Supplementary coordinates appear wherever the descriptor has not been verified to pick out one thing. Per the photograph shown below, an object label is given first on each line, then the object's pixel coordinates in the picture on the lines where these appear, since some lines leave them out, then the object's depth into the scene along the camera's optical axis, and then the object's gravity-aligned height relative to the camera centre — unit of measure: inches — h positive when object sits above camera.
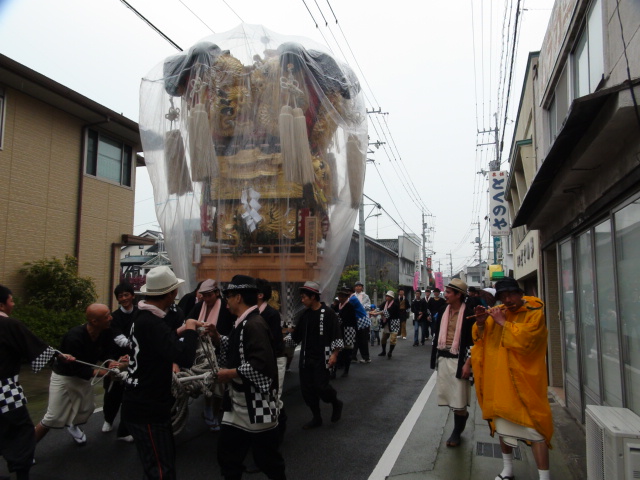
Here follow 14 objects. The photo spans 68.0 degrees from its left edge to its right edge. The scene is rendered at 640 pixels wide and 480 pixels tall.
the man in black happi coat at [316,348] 238.1 -33.2
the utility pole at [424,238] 1956.6 +188.8
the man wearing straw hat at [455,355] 209.2 -32.0
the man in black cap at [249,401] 137.4 -35.0
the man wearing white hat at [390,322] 475.5 -39.4
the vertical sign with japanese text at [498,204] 597.7 +103.0
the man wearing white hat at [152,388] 132.4 -29.7
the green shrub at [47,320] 387.2 -32.1
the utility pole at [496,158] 983.6 +271.2
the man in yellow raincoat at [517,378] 155.7 -31.5
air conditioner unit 106.7 -37.5
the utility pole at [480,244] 2067.3 +185.6
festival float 257.8 +65.9
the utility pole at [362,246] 842.8 +68.1
